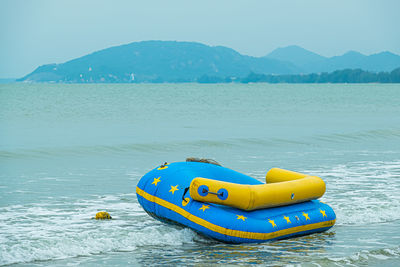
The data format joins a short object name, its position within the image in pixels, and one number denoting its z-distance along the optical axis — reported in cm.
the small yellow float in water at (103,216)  1696
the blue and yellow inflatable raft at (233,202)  1361
